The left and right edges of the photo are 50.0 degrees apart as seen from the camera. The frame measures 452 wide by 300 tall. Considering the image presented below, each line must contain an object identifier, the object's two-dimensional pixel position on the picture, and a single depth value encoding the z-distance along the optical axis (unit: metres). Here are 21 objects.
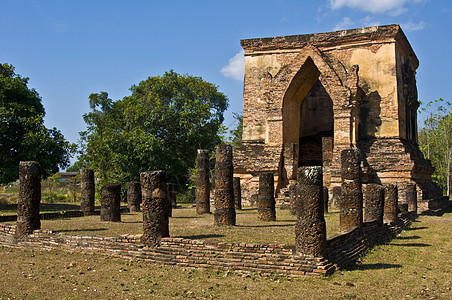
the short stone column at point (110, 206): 14.69
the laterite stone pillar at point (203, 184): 17.45
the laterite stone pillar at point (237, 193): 19.31
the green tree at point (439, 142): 34.34
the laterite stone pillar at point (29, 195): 11.61
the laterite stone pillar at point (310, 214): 8.37
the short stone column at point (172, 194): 21.06
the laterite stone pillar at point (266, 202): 14.32
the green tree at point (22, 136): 21.70
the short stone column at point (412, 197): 18.52
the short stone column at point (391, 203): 14.52
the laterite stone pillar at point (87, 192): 17.64
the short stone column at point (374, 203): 12.95
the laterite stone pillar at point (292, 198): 16.42
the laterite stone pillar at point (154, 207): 9.75
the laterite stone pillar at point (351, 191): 11.75
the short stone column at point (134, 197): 19.16
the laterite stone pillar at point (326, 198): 17.56
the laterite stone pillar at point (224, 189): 12.80
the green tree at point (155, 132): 28.70
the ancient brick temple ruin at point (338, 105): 21.22
